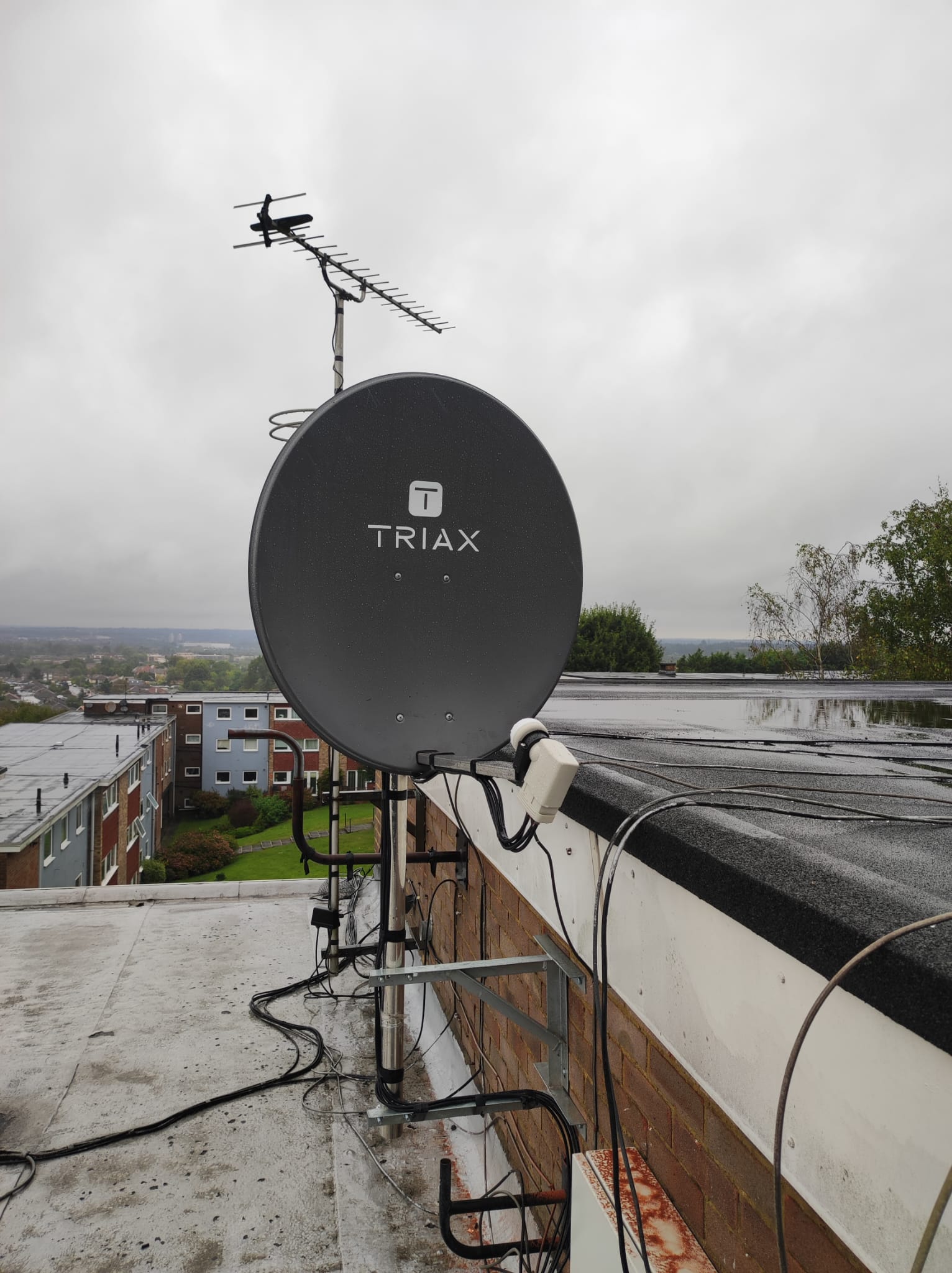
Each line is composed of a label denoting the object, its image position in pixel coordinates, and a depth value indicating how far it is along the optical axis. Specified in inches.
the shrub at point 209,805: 1824.6
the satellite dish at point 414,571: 69.5
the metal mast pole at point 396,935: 90.4
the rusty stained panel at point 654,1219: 46.4
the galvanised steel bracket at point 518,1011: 73.5
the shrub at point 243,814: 1691.7
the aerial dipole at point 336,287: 177.3
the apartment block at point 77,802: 676.1
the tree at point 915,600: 697.6
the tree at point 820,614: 805.9
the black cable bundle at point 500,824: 55.6
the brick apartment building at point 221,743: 1651.1
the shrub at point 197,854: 1464.1
